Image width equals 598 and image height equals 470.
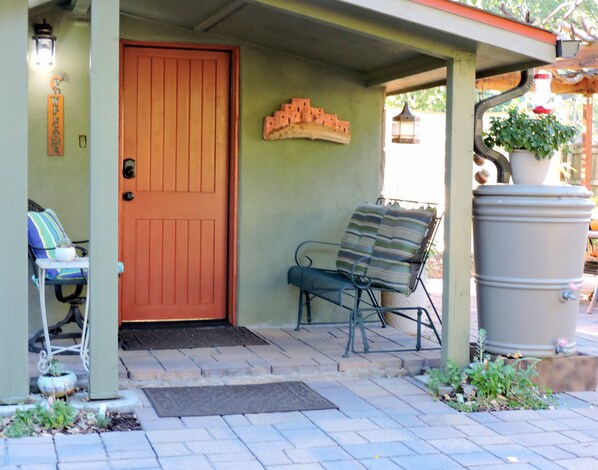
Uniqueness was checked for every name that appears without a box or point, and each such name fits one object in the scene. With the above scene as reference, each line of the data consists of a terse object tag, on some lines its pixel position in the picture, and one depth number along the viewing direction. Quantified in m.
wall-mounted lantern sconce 5.78
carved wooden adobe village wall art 6.55
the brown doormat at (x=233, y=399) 4.59
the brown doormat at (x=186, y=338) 5.84
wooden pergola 8.04
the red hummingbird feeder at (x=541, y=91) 5.30
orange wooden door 6.44
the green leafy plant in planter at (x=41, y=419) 4.11
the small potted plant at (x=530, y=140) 5.22
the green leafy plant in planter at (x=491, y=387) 4.90
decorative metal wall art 5.97
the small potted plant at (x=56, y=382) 4.47
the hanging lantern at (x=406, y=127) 7.29
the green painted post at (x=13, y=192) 4.32
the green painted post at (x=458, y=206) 5.14
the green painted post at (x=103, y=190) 4.41
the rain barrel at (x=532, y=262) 5.08
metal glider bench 5.69
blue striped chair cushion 5.32
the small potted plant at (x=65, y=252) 4.82
